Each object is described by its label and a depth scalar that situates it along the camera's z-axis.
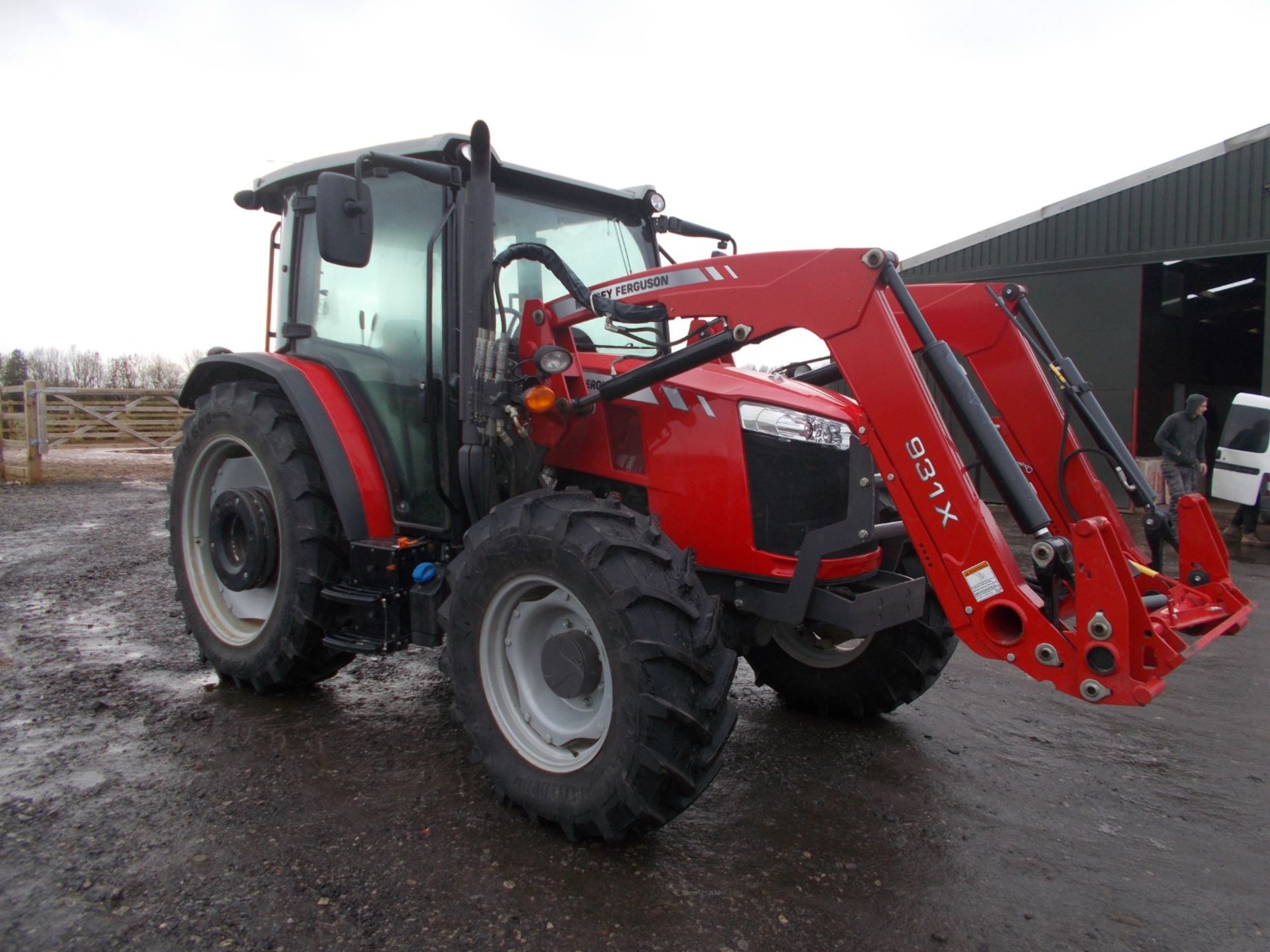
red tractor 2.57
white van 9.19
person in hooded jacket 9.48
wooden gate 13.98
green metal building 11.65
